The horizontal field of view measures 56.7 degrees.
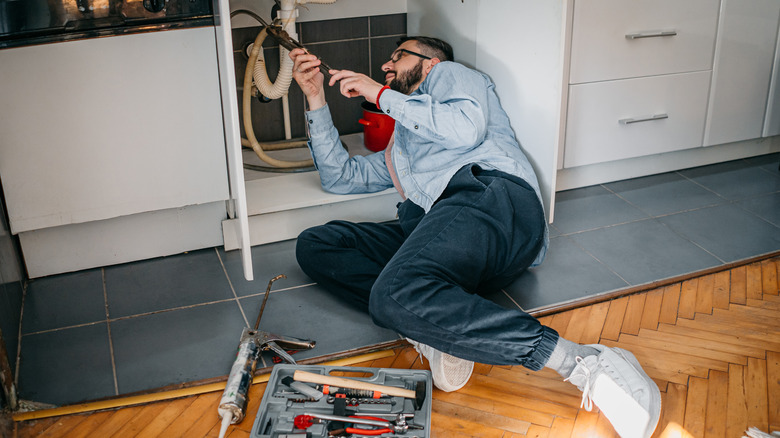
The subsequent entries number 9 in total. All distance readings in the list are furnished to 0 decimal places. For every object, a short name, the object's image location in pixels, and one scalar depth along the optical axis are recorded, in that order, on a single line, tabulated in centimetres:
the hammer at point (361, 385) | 154
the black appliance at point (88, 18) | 179
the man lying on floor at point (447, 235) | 159
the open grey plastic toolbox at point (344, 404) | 146
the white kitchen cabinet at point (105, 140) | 189
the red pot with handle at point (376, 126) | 247
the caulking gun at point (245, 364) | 156
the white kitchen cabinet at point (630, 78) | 212
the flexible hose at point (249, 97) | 232
